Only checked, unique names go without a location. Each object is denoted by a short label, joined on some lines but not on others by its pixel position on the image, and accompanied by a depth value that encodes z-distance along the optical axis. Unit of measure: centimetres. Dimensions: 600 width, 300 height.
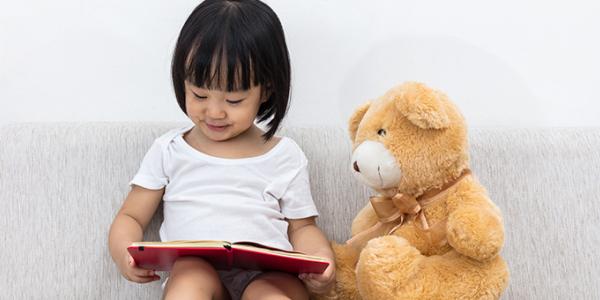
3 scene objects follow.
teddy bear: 165
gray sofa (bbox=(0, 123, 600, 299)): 184
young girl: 174
